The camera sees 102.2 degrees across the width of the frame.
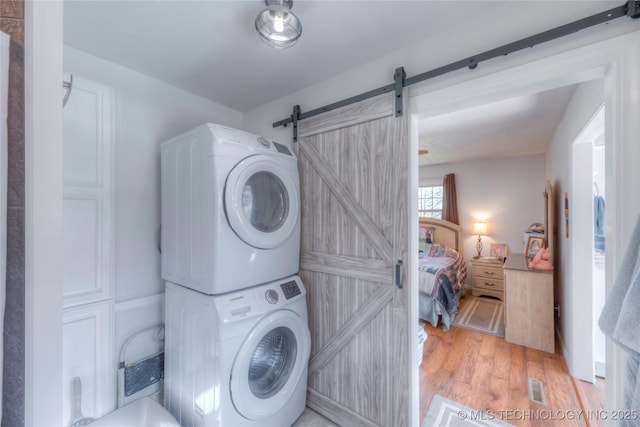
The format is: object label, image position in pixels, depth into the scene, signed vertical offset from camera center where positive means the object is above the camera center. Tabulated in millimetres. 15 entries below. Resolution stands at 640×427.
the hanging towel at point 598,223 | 2191 -86
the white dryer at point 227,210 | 1320 +25
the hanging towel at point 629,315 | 750 -318
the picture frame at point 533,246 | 3271 -420
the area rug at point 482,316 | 3068 -1364
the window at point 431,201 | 5164 +257
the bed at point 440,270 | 3076 -750
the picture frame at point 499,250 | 4258 -624
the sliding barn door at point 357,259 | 1456 -287
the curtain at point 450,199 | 4727 +266
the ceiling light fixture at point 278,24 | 1080 +826
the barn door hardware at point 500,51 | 947 +726
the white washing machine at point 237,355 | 1262 -781
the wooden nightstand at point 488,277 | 4008 -1012
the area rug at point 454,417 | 1683 -1368
